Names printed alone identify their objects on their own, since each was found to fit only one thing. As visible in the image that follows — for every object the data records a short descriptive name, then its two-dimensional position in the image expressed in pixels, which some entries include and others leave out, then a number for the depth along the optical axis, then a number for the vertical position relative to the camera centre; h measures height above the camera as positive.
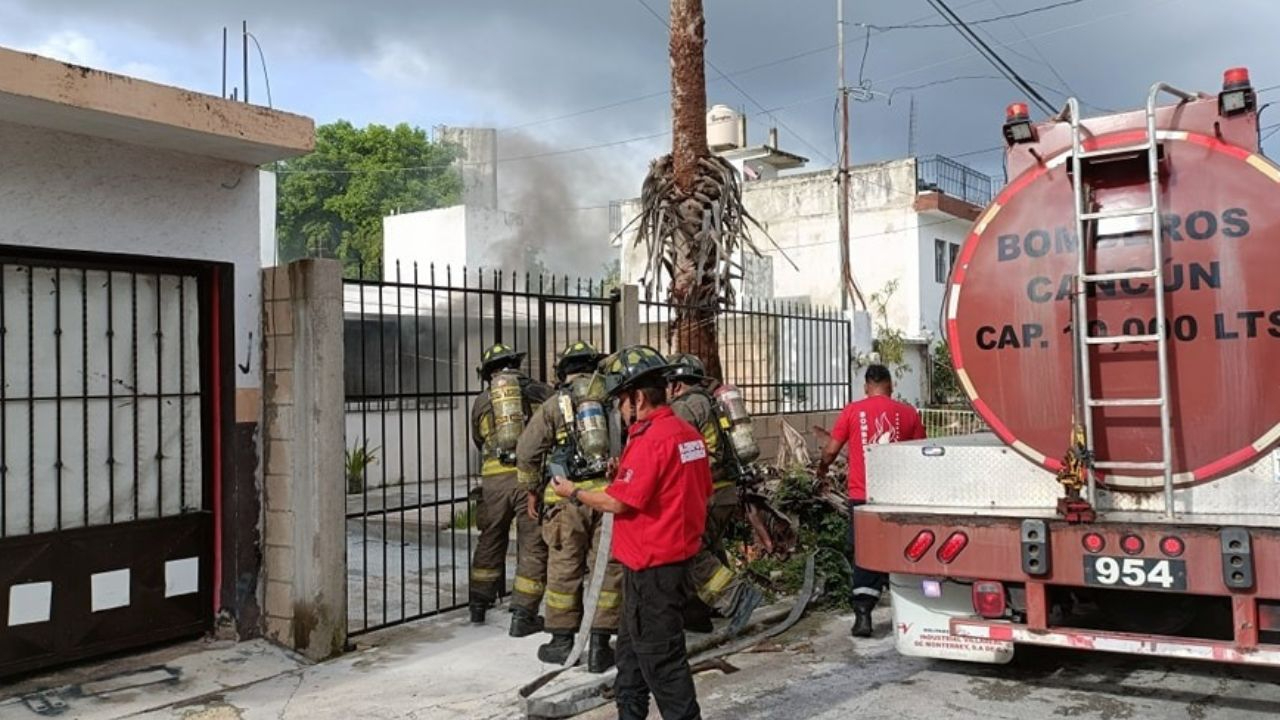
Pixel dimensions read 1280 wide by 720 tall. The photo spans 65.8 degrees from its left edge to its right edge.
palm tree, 8.54 +1.56
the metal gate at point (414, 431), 6.54 -0.48
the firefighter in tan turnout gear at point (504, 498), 6.10 -0.68
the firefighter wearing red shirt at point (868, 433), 6.00 -0.30
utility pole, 18.89 +4.45
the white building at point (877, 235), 23.53 +3.81
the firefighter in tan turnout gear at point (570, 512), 5.23 -0.68
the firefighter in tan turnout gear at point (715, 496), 5.24 -0.67
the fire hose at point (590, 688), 4.62 -1.49
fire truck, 3.97 -0.11
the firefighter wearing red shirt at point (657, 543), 3.84 -0.61
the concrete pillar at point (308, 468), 5.52 -0.40
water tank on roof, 26.74 +7.17
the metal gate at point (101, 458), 4.93 -0.30
